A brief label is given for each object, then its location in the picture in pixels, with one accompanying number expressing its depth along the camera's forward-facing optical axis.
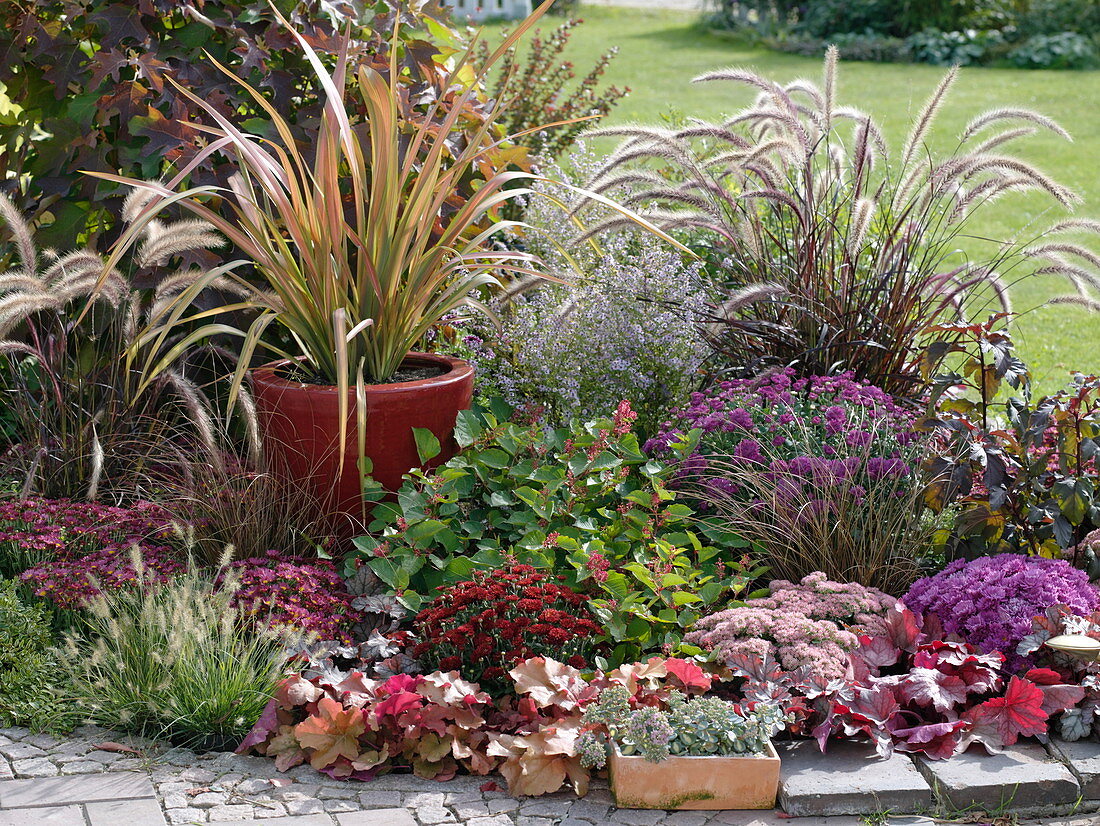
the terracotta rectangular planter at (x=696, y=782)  2.60
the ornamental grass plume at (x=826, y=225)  4.13
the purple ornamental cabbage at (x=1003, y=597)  3.05
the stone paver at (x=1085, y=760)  2.66
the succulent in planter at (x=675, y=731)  2.60
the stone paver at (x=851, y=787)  2.60
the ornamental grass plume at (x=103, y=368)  3.50
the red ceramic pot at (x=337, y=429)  3.63
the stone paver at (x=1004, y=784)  2.63
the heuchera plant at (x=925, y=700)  2.77
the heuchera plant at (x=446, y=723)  2.68
